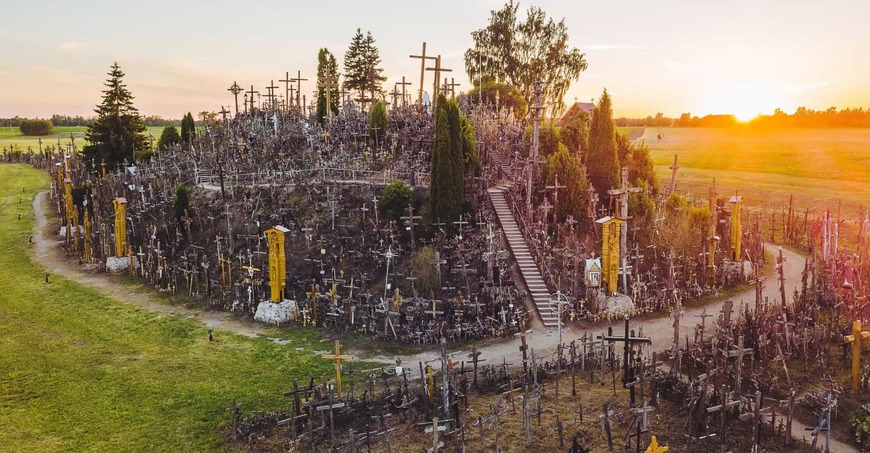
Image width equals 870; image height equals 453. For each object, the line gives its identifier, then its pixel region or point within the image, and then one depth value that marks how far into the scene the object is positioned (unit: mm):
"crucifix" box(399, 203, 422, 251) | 25984
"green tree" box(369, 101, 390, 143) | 36531
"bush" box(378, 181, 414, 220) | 27719
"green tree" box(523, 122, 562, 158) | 35281
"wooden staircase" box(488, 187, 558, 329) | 23453
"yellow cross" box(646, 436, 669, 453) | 10836
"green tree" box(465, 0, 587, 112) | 49281
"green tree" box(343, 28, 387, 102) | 49312
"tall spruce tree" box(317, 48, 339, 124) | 42094
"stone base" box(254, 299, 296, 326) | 23734
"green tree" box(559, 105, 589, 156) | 35656
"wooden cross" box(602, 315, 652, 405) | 16438
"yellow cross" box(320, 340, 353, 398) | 16228
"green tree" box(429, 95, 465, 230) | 26828
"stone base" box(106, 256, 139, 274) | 31703
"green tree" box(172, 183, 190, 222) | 32000
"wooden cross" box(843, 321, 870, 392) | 15922
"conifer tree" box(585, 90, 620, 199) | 31531
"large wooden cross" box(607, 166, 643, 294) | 24922
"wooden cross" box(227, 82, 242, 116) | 40469
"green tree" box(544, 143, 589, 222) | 29516
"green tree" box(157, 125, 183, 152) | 45550
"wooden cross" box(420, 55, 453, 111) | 36375
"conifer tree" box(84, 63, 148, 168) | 45094
